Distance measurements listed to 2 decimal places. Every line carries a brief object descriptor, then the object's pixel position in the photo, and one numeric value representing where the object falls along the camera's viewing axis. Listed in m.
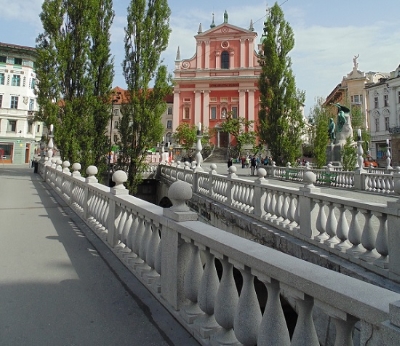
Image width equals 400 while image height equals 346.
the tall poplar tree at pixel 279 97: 23.27
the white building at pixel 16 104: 44.78
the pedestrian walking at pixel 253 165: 24.97
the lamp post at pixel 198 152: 13.99
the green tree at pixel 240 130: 44.40
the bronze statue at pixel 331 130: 22.20
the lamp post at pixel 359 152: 17.11
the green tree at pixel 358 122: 42.53
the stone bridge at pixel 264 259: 1.45
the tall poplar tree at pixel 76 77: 19.45
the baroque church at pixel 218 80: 50.97
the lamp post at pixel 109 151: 20.50
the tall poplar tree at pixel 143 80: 19.11
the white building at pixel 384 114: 46.91
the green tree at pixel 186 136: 45.00
